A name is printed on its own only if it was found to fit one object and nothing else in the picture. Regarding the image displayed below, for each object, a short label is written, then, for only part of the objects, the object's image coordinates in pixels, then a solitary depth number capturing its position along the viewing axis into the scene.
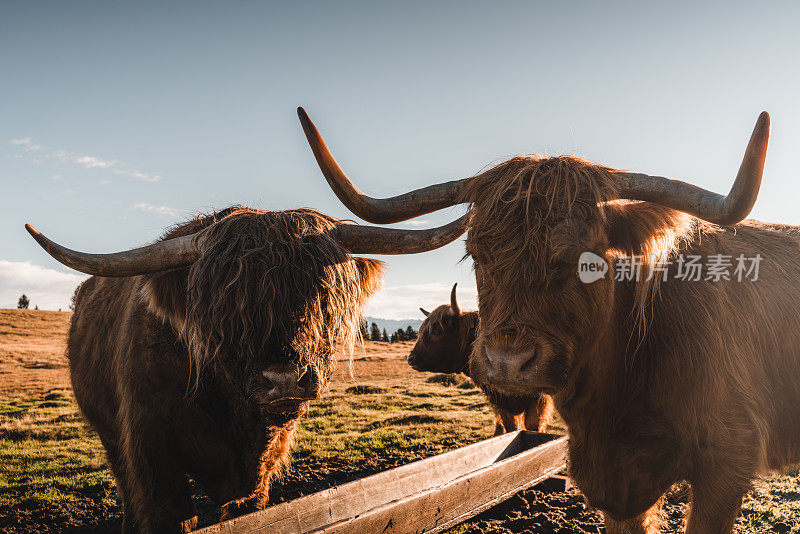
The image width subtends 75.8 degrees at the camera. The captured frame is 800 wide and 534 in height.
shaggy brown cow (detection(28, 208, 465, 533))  2.53
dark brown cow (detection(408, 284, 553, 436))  8.31
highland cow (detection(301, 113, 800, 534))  2.10
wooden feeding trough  2.89
